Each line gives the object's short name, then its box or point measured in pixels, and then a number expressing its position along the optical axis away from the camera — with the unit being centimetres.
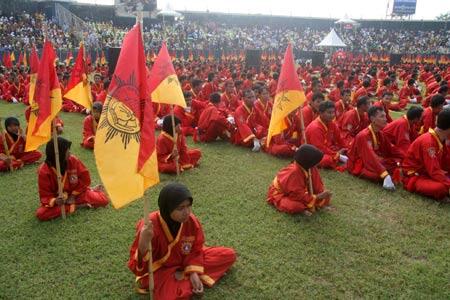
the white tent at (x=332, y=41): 2786
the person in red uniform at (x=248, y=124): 898
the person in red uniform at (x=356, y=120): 823
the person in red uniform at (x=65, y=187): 541
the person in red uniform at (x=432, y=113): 787
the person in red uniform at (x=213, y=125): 934
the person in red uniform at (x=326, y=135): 719
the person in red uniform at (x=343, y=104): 986
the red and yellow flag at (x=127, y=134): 317
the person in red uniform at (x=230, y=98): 1130
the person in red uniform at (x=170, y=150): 717
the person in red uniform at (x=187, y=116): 1030
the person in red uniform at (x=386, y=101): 895
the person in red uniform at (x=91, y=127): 879
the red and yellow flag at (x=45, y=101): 527
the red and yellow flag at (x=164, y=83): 641
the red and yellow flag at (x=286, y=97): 553
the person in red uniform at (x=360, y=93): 1221
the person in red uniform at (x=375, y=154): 666
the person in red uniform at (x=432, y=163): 588
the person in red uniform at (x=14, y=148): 739
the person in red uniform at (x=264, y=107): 934
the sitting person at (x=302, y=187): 529
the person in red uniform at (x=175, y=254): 356
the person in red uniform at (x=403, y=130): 720
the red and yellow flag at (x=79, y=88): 665
